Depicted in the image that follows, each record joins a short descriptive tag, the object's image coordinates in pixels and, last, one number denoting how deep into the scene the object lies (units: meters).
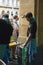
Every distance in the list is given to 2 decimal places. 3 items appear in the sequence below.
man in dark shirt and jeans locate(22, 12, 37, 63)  3.77
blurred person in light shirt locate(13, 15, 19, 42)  5.36
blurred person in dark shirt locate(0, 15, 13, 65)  3.18
